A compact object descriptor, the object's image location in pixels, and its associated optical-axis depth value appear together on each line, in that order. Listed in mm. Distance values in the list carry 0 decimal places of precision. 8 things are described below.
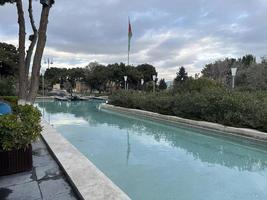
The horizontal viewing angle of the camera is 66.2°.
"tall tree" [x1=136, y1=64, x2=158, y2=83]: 40444
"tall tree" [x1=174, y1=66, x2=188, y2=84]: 36708
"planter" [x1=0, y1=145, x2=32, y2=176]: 3143
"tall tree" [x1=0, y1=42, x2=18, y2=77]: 23191
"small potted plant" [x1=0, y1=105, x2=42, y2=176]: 3080
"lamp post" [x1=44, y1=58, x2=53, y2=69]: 34948
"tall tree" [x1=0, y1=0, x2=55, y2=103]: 5436
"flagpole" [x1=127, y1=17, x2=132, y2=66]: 20879
